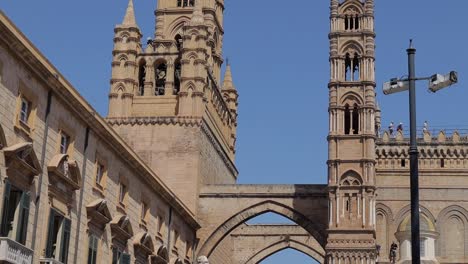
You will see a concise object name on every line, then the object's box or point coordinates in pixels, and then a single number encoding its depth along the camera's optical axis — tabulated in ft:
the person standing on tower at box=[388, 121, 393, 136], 218.18
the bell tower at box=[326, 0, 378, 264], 171.22
